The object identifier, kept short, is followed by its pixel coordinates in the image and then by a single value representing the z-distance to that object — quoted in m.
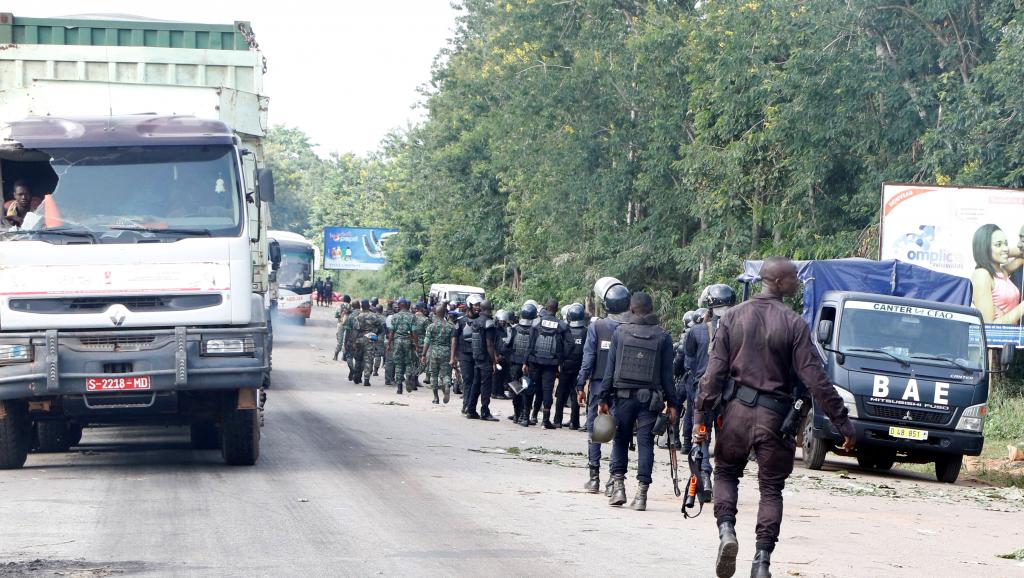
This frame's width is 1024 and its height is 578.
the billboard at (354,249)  81.62
